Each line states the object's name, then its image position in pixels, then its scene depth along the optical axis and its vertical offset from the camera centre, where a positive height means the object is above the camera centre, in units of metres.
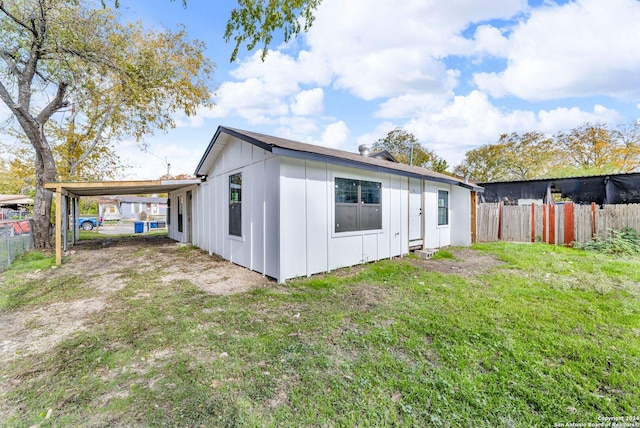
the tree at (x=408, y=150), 25.61 +5.93
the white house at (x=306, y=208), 5.34 +0.12
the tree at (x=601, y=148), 19.17 +4.63
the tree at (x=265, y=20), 3.59 +2.69
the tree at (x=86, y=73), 7.71 +5.12
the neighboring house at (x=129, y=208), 31.22 +0.96
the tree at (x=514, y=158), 22.36 +4.62
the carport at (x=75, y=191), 7.34 +0.84
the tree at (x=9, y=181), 18.35 +2.89
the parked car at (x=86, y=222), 19.38 -0.55
